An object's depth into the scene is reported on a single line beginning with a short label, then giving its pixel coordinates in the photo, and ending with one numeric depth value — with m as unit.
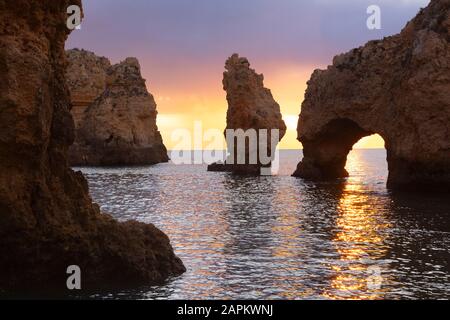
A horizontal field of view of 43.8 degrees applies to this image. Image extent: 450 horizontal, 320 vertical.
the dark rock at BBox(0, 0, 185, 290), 13.88
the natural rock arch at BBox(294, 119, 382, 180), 59.91
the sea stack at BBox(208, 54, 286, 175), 83.81
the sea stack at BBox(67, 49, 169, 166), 112.00
